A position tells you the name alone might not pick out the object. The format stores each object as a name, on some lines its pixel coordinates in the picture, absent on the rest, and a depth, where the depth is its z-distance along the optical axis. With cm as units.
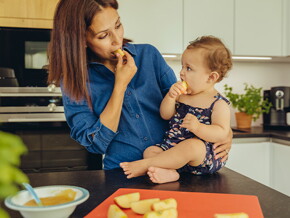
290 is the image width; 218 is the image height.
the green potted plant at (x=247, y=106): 267
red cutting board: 73
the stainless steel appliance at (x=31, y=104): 230
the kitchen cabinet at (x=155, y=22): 249
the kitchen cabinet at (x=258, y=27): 264
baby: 106
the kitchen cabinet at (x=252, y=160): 246
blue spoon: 64
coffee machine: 270
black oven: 226
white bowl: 56
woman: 111
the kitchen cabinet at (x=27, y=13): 229
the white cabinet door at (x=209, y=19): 256
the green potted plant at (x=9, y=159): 24
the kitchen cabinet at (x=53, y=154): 233
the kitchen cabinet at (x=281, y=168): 232
